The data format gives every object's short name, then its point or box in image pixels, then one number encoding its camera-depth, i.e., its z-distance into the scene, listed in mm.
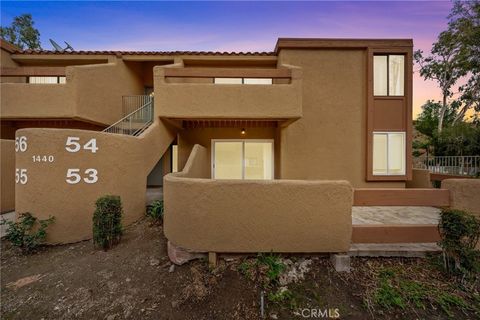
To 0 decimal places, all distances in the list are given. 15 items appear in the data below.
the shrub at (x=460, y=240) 3674
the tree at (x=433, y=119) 21525
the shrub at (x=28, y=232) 5188
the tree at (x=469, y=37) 15531
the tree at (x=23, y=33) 19281
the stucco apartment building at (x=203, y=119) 5535
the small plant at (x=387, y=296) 3482
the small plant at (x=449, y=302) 3426
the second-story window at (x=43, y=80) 9820
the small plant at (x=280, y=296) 3592
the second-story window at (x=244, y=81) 9610
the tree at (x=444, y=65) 17969
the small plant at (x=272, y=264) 3822
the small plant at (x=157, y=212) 6203
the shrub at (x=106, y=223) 5000
